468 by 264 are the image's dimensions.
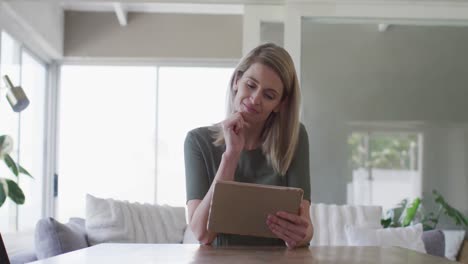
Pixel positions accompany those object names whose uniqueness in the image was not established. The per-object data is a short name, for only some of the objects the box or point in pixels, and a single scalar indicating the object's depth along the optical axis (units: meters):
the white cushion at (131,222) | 2.97
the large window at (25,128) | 4.01
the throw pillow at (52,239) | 2.53
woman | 1.54
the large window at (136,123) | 5.66
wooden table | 1.12
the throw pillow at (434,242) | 3.32
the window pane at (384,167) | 3.86
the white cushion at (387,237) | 3.17
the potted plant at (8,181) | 3.05
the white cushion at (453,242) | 3.77
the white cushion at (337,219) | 3.30
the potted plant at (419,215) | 3.79
